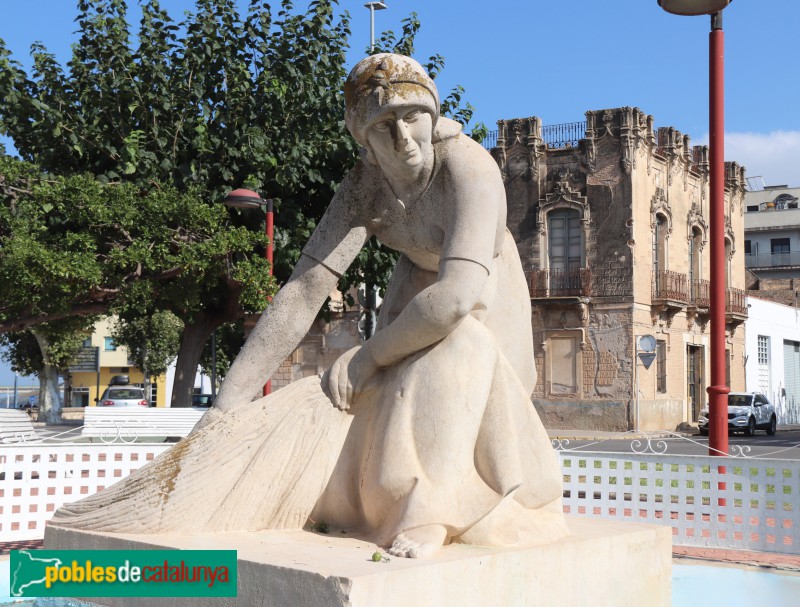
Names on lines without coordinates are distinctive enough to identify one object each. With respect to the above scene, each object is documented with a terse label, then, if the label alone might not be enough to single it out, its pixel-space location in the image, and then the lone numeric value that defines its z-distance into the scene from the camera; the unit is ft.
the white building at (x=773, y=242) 159.33
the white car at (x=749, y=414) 87.97
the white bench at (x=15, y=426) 39.73
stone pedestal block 9.62
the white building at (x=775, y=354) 115.85
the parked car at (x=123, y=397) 98.87
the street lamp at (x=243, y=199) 39.46
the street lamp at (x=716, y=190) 24.73
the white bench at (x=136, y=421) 44.39
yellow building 175.29
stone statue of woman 11.43
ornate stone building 90.48
